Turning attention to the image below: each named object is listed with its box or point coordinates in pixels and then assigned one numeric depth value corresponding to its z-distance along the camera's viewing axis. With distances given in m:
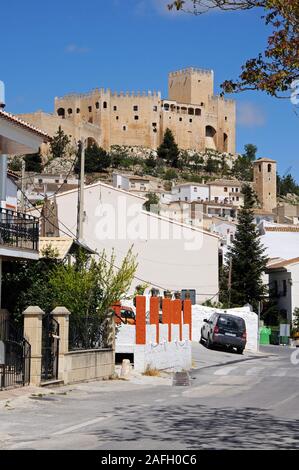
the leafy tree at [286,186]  167.00
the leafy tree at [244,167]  160.12
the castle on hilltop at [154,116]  158.16
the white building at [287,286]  65.12
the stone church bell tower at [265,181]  150.75
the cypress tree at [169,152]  155.38
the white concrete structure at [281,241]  85.31
